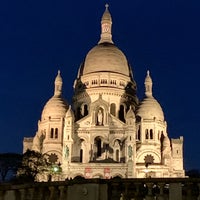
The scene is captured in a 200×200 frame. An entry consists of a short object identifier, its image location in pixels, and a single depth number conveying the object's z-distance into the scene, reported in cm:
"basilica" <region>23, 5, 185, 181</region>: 6781
